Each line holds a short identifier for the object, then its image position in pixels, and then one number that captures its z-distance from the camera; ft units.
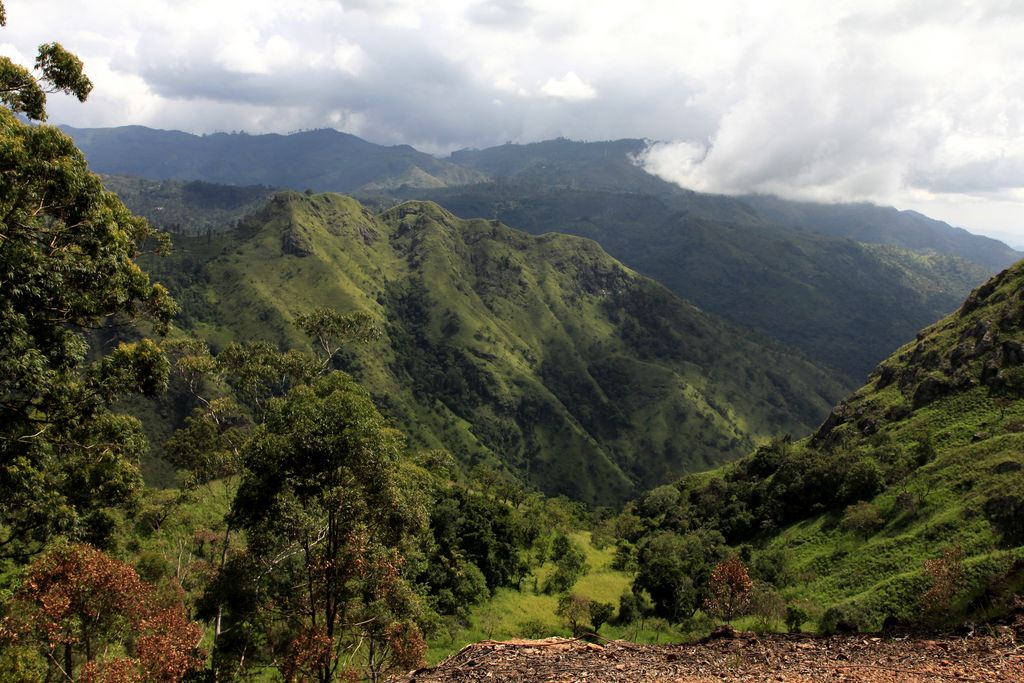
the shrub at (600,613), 161.27
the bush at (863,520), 191.21
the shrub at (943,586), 45.78
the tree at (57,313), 45.14
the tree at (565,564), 195.72
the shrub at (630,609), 169.48
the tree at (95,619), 49.90
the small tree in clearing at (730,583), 86.63
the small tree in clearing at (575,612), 156.15
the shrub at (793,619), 90.22
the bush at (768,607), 116.54
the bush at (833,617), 101.19
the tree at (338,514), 66.23
